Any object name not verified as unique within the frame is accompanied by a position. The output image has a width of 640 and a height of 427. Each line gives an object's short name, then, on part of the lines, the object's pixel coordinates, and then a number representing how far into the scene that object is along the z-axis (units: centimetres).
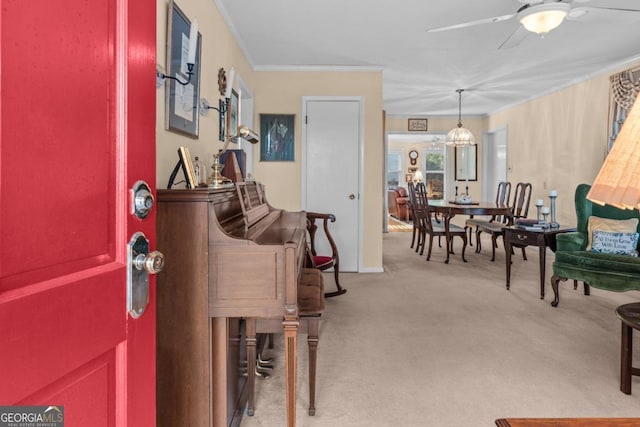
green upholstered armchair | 310
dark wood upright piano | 142
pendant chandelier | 656
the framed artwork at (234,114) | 360
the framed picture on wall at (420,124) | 848
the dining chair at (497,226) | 538
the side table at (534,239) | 375
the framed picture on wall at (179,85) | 209
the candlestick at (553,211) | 404
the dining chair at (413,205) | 620
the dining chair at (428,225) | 559
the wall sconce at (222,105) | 305
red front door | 54
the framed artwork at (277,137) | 495
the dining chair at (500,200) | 608
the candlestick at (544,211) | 413
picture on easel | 177
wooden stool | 179
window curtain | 458
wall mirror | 855
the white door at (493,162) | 798
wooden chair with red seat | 353
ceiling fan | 255
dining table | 518
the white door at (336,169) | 495
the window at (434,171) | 1294
